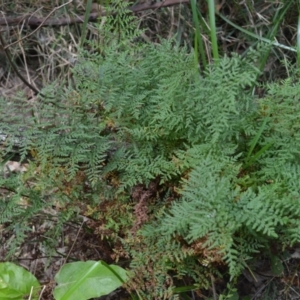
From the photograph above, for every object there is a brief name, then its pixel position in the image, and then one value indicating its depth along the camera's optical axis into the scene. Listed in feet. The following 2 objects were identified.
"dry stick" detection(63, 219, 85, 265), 5.18
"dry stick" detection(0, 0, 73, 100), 5.37
